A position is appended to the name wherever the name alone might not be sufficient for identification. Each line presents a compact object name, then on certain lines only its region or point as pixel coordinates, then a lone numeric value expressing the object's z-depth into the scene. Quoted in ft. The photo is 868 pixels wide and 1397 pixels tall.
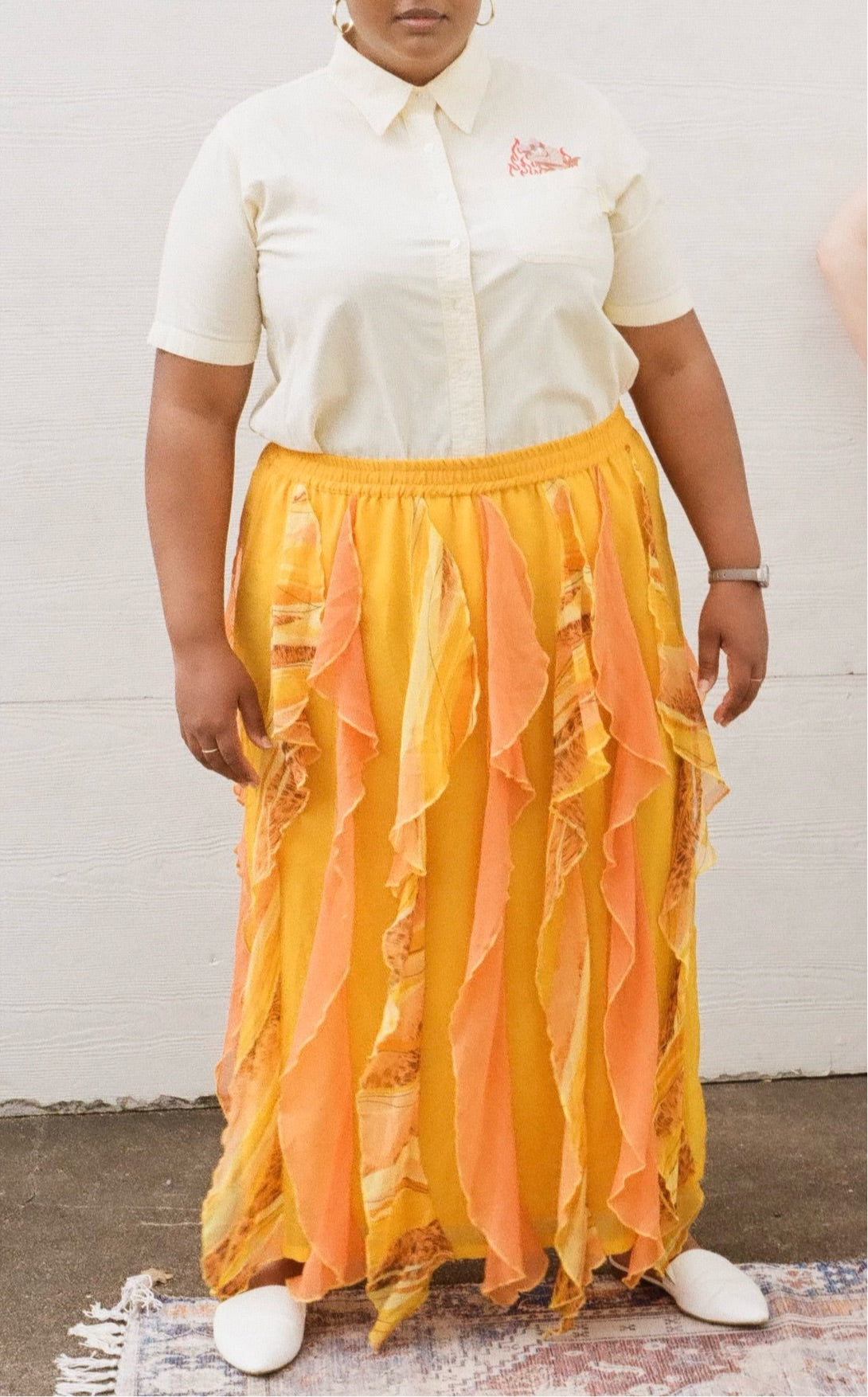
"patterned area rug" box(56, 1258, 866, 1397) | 12.93
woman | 12.12
